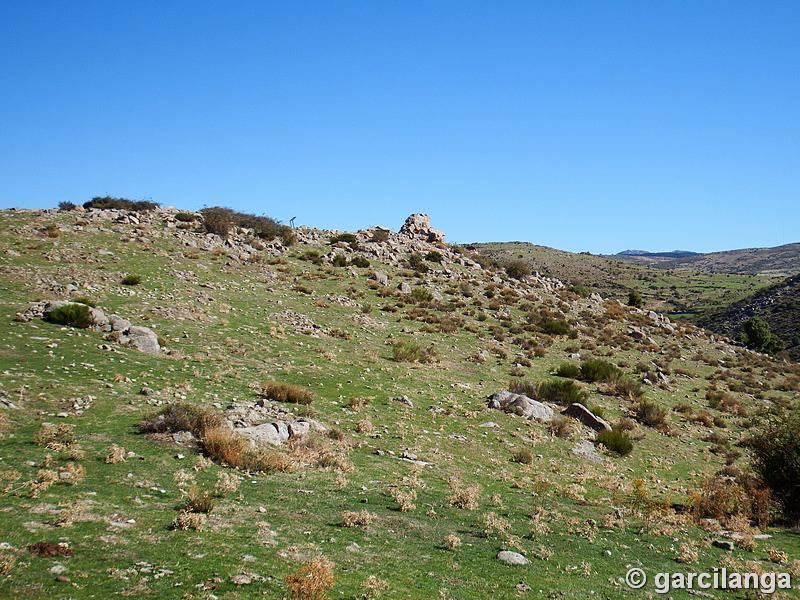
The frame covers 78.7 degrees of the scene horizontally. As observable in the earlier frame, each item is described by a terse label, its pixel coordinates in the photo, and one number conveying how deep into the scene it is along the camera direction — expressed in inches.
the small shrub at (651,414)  810.8
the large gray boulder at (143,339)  645.9
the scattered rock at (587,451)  617.0
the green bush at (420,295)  1395.5
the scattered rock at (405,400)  671.8
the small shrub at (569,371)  1007.6
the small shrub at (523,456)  556.4
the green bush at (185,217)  1553.9
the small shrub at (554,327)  1401.3
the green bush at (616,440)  649.6
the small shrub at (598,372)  1016.9
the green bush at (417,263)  1724.9
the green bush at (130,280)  953.5
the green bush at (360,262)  1625.2
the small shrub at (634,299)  2298.2
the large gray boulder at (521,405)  717.3
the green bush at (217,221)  1542.8
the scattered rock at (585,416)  715.5
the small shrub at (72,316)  665.0
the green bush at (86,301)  730.2
